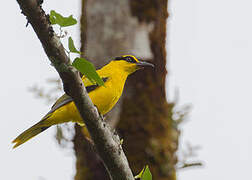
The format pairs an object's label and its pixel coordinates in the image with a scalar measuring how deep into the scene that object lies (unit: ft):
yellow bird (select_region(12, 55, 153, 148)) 25.30
